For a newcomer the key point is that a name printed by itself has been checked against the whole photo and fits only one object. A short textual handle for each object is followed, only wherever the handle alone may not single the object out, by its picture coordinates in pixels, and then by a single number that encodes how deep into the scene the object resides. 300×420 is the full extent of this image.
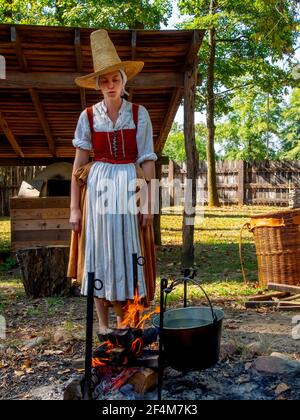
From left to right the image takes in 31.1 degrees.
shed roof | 6.78
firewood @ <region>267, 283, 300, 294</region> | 6.15
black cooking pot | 2.91
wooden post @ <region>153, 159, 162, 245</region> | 10.12
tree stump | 6.43
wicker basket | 6.49
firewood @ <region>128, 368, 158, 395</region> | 2.97
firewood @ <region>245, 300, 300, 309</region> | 5.79
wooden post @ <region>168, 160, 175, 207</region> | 24.42
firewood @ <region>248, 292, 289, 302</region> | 6.03
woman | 3.60
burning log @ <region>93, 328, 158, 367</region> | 3.11
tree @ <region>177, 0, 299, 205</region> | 18.73
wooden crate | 8.90
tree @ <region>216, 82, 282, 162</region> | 46.59
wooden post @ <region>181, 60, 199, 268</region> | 7.71
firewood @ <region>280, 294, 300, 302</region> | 6.00
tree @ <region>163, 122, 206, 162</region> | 45.66
